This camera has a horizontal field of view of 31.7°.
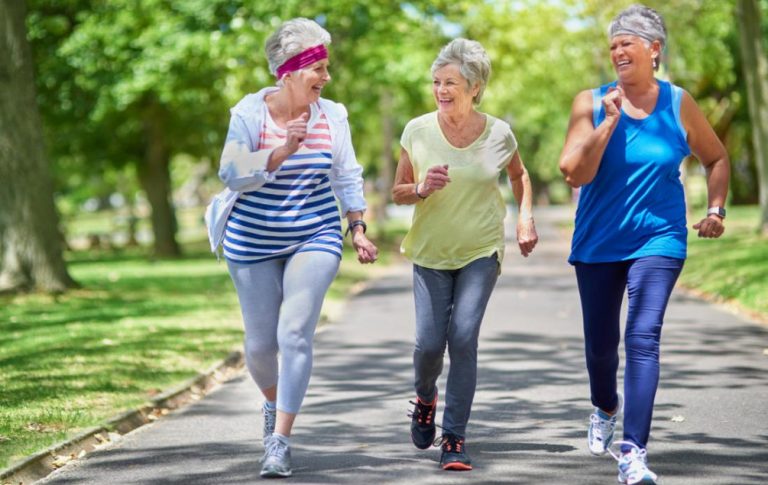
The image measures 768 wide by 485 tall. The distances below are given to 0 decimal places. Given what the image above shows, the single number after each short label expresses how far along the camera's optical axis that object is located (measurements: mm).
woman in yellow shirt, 6020
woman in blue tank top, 5613
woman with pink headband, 5820
